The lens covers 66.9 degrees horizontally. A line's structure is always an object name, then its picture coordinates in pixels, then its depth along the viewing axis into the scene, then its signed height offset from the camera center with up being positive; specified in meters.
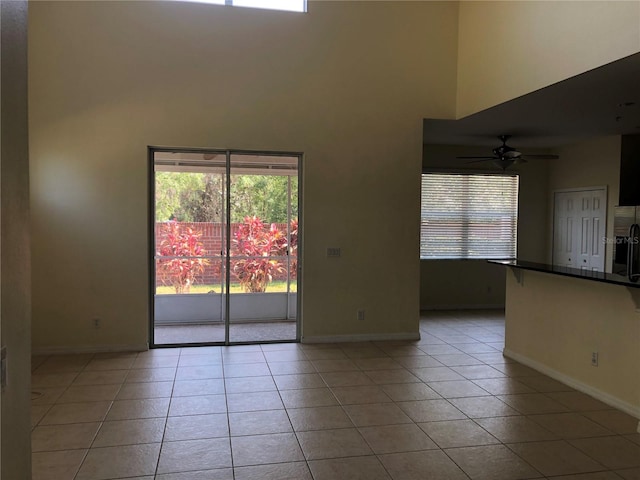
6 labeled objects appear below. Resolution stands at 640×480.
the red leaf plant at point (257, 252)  5.75 -0.35
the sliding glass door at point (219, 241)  5.54 -0.21
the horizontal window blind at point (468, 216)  7.85 +0.17
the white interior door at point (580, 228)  7.08 +0.00
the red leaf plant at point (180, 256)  5.59 -0.40
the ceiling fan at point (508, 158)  6.10 +0.88
